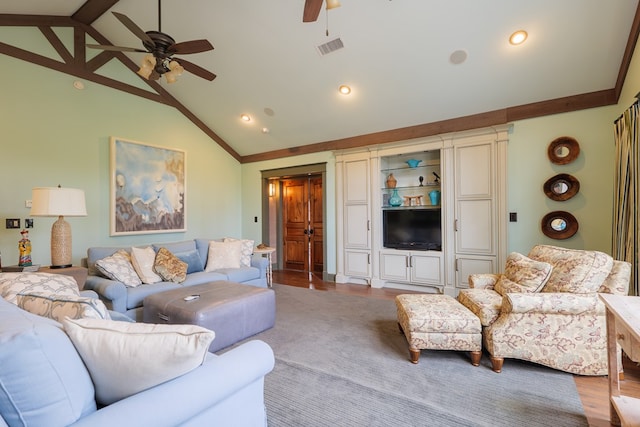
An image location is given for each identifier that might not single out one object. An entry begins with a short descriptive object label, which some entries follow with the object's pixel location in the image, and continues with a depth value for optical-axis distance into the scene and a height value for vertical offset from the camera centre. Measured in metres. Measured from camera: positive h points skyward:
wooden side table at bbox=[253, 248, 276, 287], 5.18 -0.88
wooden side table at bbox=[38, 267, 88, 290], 3.14 -0.59
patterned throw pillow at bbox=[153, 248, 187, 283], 3.68 -0.64
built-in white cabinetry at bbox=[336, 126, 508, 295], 4.16 +0.07
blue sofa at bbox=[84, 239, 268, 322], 3.10 -0.81
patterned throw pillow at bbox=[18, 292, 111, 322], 1.22 -0.38
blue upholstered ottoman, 2.64 -0.88
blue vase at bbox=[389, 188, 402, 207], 5.05 +0.25
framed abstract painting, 4.62 +0.47
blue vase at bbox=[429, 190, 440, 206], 4.71 +0.26
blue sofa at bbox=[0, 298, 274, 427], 0.79 -0.54
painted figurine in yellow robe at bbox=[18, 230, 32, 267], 3.30 -0.38
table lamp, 3.04 +0.08
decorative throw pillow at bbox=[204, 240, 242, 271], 4.44 -0.60
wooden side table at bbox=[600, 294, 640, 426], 1.43 -0.70
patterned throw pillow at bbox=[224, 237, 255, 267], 4.67 -0.58
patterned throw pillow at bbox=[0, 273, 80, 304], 1.60 -0.40
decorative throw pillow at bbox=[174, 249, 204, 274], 4.15 -0.62
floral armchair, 2.15 -0.79
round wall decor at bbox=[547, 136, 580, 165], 3.67 +0.78
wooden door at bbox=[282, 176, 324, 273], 6.53 -0.21
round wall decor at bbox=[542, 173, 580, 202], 3.67 +0.32
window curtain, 2.65 +0.19
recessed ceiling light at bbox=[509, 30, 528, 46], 3.11 +1.86
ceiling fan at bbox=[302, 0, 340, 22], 2.26 +1.61
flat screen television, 4.68 -0.25
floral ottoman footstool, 2.39 -0.95
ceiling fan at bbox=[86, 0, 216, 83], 2.55 +1.52
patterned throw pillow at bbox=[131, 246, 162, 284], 3.57 -0.58
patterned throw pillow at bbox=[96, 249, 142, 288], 3.32 -0.60
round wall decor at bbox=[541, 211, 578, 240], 3.68 -0.16
